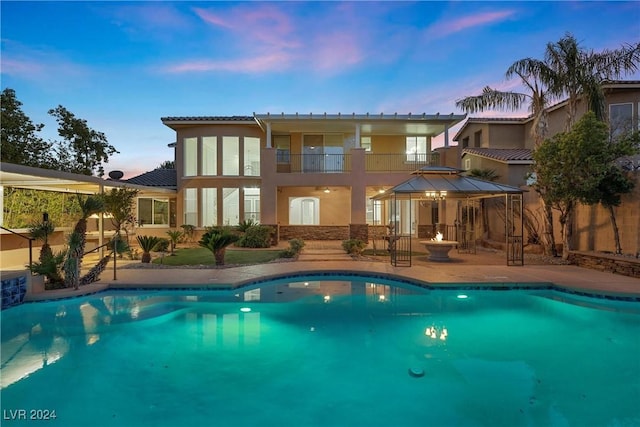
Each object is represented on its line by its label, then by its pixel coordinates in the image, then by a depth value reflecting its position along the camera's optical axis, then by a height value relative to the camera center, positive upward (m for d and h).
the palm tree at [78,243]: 8.42 -0.60
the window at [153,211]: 20.68 +0.47
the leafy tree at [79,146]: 24.28 +5.64
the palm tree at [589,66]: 11.55 +5.23
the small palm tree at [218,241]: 11.50 -0.80
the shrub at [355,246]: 14.12 -1.23
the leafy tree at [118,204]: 10.28 +0.46
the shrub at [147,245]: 12.43 -0.98
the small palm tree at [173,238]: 15.29 -0.89
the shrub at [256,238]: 16.81 -1.01
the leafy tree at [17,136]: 19.45 +5.14
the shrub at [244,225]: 17.61 -0.40
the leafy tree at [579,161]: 10.30 +1.77
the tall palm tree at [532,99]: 12.28 +4.73
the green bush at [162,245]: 14.73 -1.20
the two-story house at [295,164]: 17.53 +3.17
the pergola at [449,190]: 11.84 +0.93
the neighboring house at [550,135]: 10.97 +3.75
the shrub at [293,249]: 13.76 -1.31
